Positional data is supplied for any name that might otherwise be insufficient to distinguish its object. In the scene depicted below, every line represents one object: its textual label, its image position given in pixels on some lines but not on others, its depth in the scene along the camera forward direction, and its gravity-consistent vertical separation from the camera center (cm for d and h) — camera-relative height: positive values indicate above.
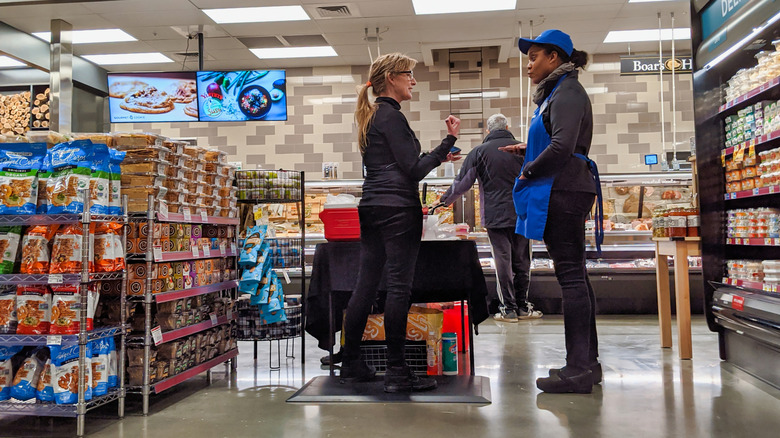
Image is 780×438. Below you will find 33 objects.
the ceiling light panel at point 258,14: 716 +284
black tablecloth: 349 -20
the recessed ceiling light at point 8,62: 798 +253
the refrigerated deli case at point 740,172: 328 +41
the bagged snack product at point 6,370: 273 -58
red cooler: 355 +12
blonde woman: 307 +20
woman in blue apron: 303 +20
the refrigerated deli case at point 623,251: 621 -12
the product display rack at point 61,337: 260 -40
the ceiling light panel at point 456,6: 700 +284
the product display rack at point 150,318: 296 -35
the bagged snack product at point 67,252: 269 -3
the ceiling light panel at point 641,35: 820 +287
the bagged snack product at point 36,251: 271 -2
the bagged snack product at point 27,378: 270 -61
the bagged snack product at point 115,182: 287 +31
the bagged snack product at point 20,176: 271 +33
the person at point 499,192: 560 +46
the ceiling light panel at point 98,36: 783 +284
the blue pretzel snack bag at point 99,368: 277 -58
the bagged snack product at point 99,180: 274 +31
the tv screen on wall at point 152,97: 707 +178
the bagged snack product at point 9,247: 273 +0
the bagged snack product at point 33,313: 269 -31
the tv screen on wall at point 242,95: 701 +178
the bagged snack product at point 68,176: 268 +32
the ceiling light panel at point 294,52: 872 +286
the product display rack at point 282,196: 418 +35
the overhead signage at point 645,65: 685 +203
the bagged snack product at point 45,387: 268 -64
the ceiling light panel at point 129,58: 887 +285
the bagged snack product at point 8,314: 274 -31
